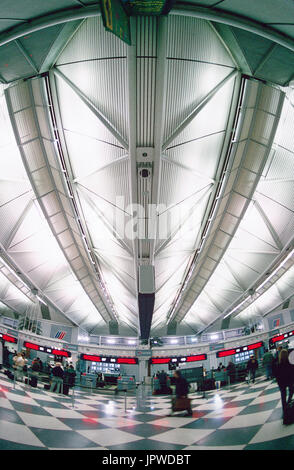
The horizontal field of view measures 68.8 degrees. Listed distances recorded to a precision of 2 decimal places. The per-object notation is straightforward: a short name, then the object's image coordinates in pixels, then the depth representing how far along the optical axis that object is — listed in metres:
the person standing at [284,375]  2.97
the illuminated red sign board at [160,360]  29.52
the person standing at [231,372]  11.66
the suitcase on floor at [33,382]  9.71
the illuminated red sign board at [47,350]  26.17
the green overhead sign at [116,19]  3.34
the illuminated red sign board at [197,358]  29.75
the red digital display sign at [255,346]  26.81
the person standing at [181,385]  4.13
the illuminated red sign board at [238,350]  26.94
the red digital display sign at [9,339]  25.20
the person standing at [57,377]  9.37
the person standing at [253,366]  8.67
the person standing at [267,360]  7.18
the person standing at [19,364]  9.98
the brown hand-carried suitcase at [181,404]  4.99
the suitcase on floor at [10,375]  10.49
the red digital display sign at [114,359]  29.14
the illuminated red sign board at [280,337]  25.10
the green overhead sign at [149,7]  3.43
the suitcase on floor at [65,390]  9.40
